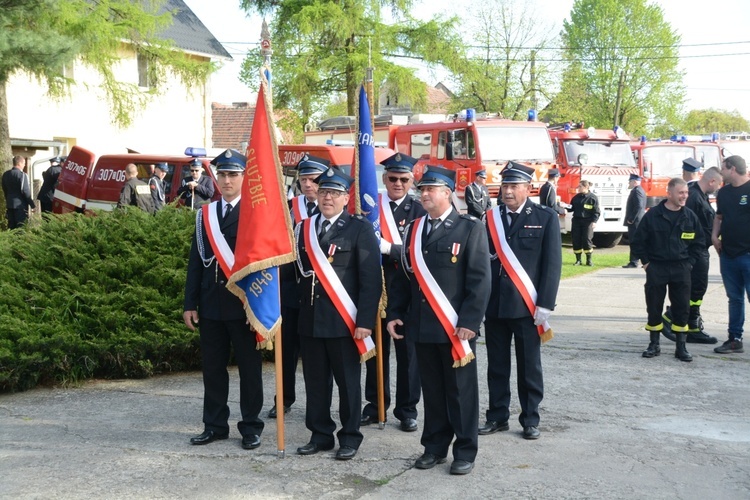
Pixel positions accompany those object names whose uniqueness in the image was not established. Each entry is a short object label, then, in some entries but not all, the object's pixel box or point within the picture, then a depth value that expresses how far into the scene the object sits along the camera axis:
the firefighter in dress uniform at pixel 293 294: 7.07
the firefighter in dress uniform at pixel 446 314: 5.77
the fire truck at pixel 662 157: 24.39
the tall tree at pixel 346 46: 30.62
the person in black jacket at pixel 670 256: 9.12
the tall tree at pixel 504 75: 43.00
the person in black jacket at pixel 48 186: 19.56
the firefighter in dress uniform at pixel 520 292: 6.53
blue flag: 7.04
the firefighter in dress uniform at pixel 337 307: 6.11
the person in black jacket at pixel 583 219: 18.41
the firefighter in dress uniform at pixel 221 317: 6.36
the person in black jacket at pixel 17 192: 17.84
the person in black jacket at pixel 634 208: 17.92
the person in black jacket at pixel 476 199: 15.89
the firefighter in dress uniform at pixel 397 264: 6.86
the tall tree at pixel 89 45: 16.05
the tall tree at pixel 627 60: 47.91
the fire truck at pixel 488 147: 20.48
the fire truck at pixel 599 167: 22.25
